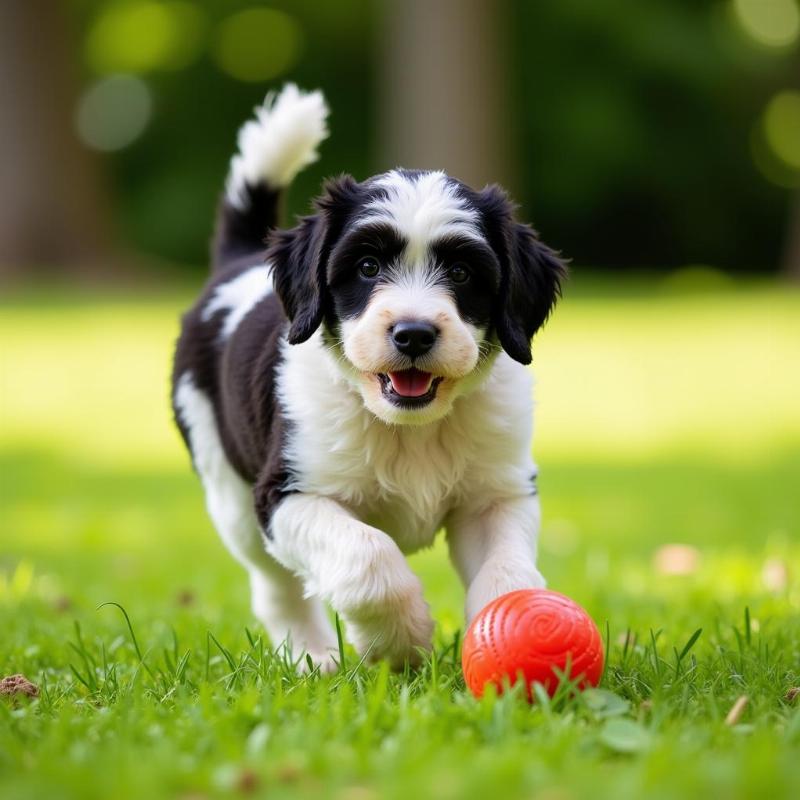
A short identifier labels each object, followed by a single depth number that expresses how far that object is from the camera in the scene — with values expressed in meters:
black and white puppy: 3.66
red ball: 3.25
